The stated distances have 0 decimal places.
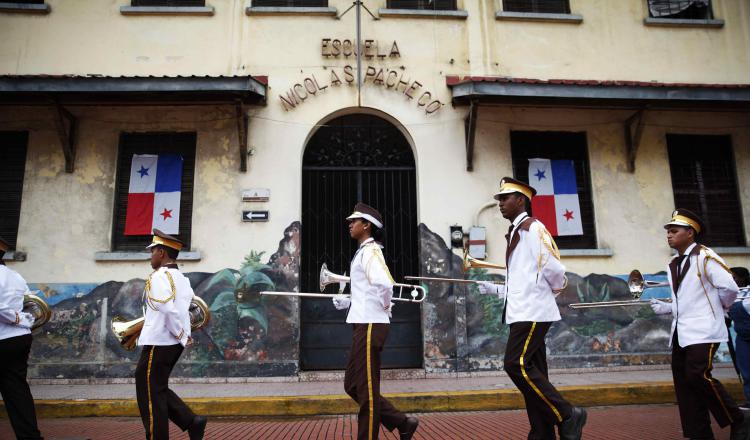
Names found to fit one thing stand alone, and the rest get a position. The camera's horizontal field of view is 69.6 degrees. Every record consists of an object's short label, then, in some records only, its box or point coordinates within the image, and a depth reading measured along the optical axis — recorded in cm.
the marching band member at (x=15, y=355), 512
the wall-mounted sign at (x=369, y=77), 977
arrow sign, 929
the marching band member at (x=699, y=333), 475
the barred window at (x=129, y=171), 939
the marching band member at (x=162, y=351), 480
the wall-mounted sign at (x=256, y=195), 935
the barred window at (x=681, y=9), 1083
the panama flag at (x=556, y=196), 987
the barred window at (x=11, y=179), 941
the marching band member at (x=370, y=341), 463
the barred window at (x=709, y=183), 1025
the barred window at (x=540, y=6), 1062
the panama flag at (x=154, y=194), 937
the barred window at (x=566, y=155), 1000
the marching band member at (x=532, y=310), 439
